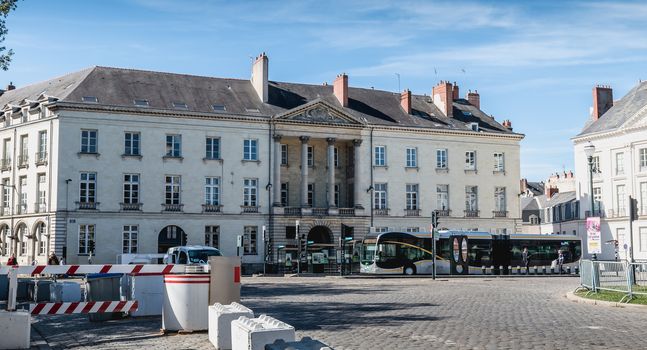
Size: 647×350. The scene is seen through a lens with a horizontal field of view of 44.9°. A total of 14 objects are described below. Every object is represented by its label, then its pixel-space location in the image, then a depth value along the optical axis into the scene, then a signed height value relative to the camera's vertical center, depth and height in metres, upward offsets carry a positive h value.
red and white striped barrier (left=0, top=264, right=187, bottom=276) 13.74 -0.55
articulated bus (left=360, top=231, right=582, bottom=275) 49.41 -0.93
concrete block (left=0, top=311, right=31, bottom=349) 13.01 -1.49
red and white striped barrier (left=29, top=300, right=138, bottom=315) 14.26 -1.28
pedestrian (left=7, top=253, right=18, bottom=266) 40.81 -1.11
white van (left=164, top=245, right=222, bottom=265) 40.09 -0.77
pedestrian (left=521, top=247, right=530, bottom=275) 52.50 -1.49
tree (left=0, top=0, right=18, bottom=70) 24.45 +6.97
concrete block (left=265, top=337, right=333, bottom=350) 7.32 -1.02
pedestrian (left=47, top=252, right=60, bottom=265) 45.66 -1.19
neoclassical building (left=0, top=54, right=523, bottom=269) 52.31 +5.41
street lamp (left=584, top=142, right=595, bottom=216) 28.38 +3.05
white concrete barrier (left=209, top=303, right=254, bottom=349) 12.35 -1.33
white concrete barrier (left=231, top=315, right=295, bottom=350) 9.54 -1.16
